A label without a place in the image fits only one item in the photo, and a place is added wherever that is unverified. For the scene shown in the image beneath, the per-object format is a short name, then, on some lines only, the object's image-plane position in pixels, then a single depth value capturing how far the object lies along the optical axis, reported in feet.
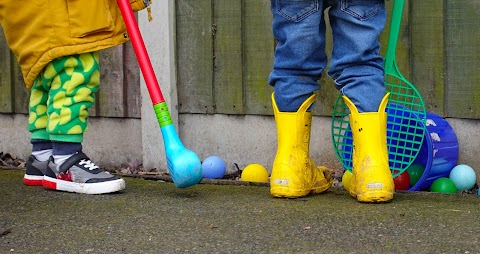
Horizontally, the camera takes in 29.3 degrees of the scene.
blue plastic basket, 10.71
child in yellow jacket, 10.30
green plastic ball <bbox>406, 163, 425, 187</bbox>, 11.28
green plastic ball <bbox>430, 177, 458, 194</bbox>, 10.82
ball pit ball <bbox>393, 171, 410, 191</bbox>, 11.07
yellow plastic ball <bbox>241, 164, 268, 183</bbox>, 11.76
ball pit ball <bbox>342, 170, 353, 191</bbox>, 10.87
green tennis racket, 10.46
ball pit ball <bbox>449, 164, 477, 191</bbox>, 10.88
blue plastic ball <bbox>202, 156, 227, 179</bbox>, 12.16
